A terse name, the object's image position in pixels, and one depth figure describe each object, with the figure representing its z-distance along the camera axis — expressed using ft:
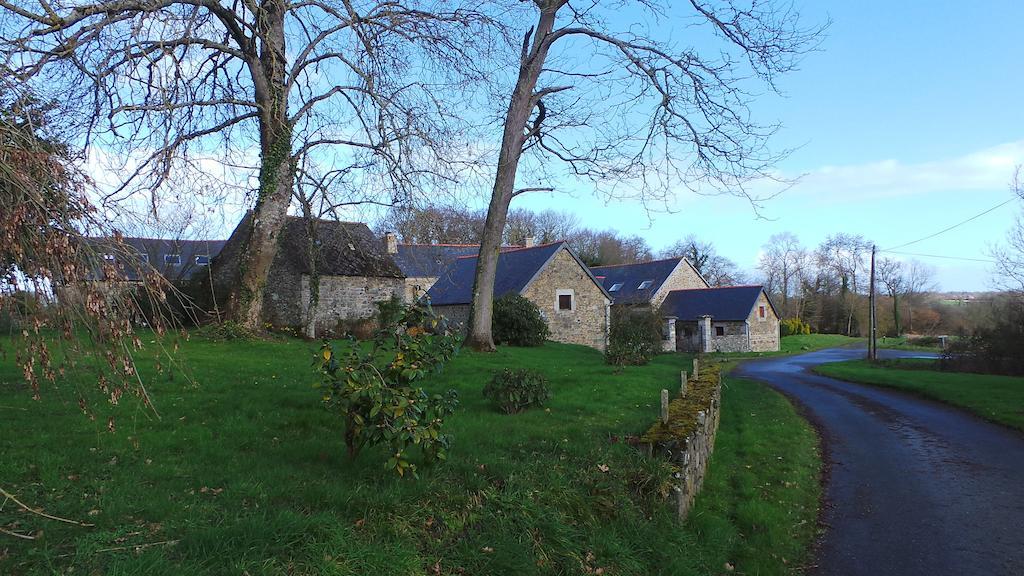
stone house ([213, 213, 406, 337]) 87.71
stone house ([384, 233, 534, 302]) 126.44
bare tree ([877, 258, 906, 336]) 223.79
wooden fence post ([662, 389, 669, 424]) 27.48
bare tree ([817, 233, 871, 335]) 221.25
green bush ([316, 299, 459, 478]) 17.54
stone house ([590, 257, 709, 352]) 148.87
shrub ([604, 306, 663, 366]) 59.00
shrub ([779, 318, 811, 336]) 202.49
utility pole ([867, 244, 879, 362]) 107.38
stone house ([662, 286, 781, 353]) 145.38
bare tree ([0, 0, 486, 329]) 21.11
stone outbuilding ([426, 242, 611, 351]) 107.45
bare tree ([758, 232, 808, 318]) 249.06
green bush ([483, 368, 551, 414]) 30.86
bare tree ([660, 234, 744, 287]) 233.35
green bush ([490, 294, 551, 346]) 82.43
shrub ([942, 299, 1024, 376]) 79.25
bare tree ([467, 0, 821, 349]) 58.95
